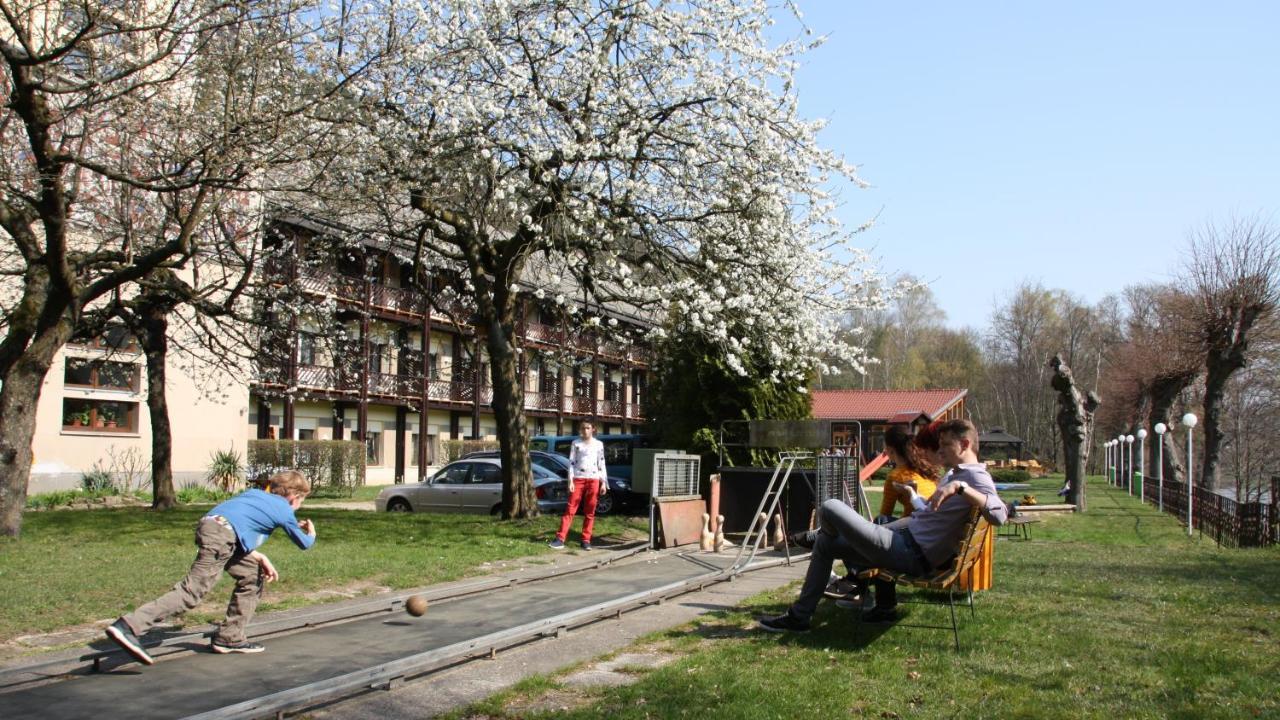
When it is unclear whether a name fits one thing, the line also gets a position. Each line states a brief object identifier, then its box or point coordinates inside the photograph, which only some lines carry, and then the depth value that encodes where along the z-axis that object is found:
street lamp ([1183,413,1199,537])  19.91
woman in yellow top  8.02
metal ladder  10.57
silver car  19.95
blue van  24.37
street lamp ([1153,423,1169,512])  27.05
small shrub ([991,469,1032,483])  50.15
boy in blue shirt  6.57
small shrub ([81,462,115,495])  26.66
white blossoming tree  14.81
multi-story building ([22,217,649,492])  20.69
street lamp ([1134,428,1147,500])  32.97
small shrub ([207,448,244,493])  29.11
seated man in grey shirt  6.28
